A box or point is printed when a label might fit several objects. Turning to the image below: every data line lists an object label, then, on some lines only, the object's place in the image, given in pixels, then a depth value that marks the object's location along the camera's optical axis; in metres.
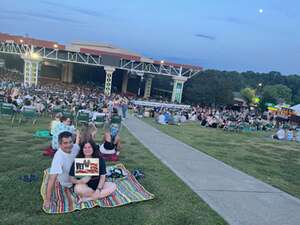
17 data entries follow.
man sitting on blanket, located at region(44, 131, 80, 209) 3.93
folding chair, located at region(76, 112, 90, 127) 11.16
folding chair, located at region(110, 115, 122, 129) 11.55
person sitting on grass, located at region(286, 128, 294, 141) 15.49
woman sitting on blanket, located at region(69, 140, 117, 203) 4.22
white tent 28.43
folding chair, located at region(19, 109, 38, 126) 10.20
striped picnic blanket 4.03
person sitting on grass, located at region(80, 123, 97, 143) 4.52
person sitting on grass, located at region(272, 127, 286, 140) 15.23
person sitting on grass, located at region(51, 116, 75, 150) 6.46
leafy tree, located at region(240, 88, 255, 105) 59.71
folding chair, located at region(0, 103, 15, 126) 10.24
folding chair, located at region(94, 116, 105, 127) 11.17
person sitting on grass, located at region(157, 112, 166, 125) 15.28
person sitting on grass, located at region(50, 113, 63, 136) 7.45
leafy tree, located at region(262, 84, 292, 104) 65.24
